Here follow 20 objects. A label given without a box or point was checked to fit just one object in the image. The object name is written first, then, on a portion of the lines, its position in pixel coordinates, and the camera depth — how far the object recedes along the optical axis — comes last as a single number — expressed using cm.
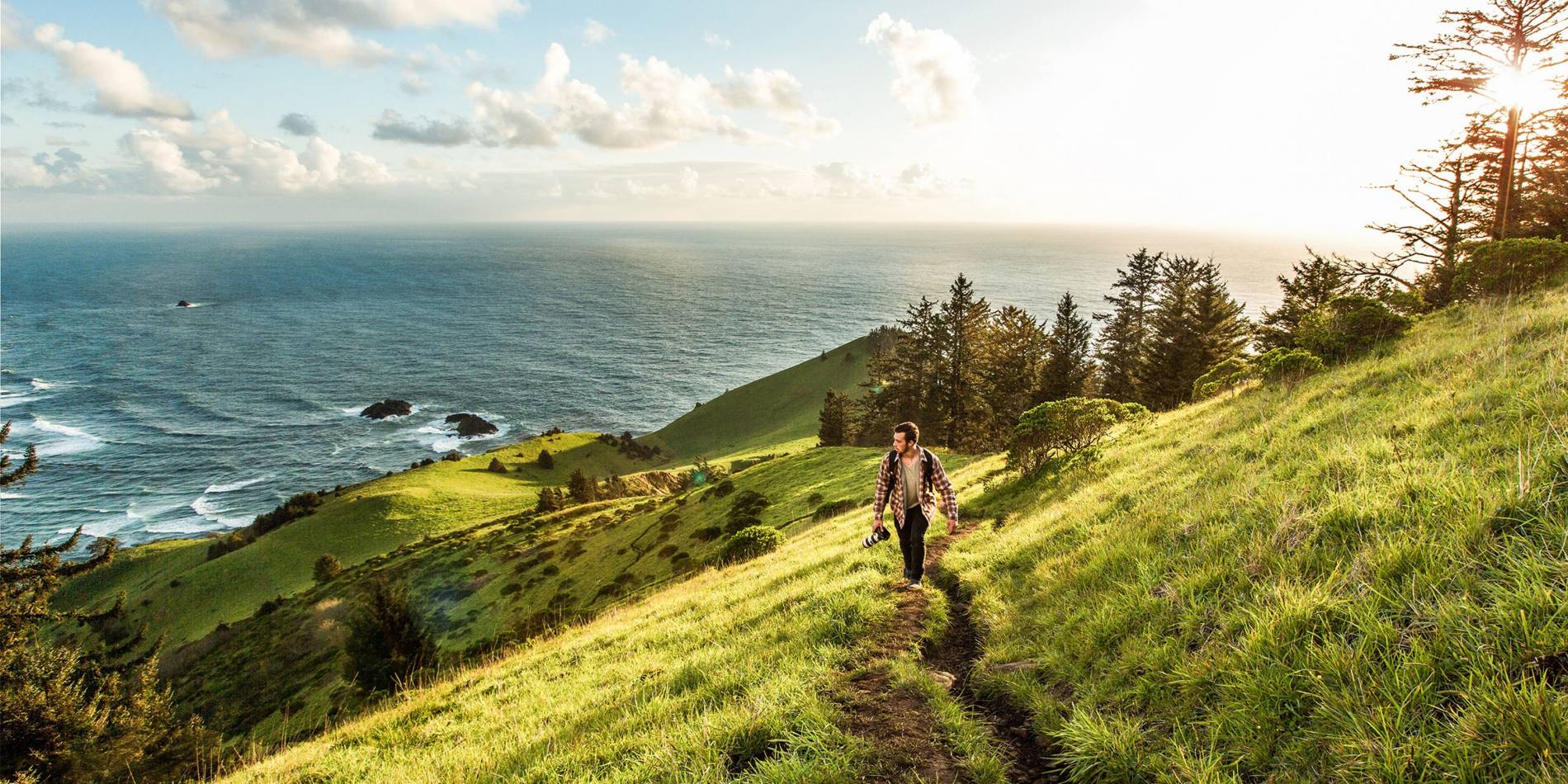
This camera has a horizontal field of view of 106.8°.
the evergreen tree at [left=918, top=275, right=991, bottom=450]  5162
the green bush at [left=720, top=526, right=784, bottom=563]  2605
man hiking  1022
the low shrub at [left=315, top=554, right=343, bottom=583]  5675
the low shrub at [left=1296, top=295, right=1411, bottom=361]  1619
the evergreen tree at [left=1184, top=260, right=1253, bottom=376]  4359
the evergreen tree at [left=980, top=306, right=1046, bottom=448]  5138
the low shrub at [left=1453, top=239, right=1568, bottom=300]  1614
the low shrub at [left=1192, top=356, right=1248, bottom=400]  1956
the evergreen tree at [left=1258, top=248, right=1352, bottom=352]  3769
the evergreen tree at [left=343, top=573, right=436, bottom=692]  2866
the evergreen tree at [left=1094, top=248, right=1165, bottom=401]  5391
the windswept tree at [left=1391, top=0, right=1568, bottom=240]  2134
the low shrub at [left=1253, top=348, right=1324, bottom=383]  1594
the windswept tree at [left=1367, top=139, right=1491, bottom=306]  2483
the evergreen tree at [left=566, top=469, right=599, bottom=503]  7131
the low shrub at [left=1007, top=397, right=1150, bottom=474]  1788
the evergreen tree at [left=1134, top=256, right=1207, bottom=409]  4450
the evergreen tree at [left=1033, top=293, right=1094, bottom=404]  5141
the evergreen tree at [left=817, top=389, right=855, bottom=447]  7300
